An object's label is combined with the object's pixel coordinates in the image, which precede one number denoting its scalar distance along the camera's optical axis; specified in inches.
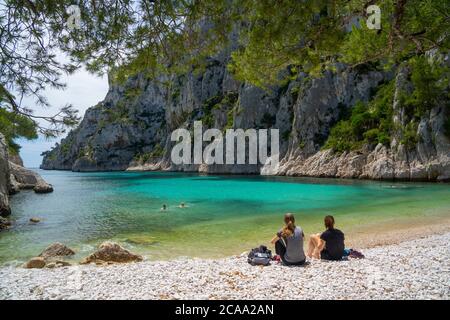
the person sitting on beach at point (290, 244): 360.3
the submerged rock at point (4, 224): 758.5
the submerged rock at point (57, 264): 438.0
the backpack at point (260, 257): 365.4
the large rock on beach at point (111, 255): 467.2
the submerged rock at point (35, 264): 443.6
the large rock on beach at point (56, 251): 501.4
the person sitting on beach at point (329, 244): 378.3
